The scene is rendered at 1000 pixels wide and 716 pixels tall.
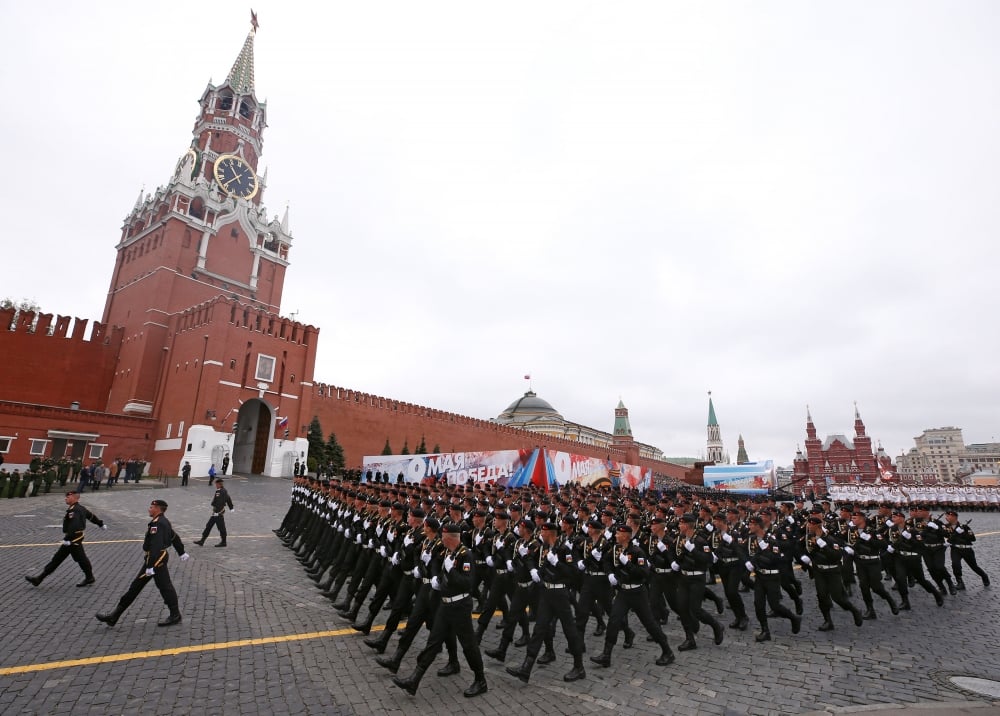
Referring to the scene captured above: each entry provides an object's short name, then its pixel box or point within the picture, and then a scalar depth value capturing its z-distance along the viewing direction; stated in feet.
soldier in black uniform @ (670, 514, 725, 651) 22.29
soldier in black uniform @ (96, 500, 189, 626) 20.22
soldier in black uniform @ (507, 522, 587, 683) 18.12
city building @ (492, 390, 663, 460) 266.77
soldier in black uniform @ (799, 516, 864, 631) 24.06
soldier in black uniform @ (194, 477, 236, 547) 36.17
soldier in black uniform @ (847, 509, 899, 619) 27.09
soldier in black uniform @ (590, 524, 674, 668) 19.79
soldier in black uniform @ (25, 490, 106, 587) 24.63
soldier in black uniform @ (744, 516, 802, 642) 23.08
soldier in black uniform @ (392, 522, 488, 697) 16.51
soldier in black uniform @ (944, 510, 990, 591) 33.37
